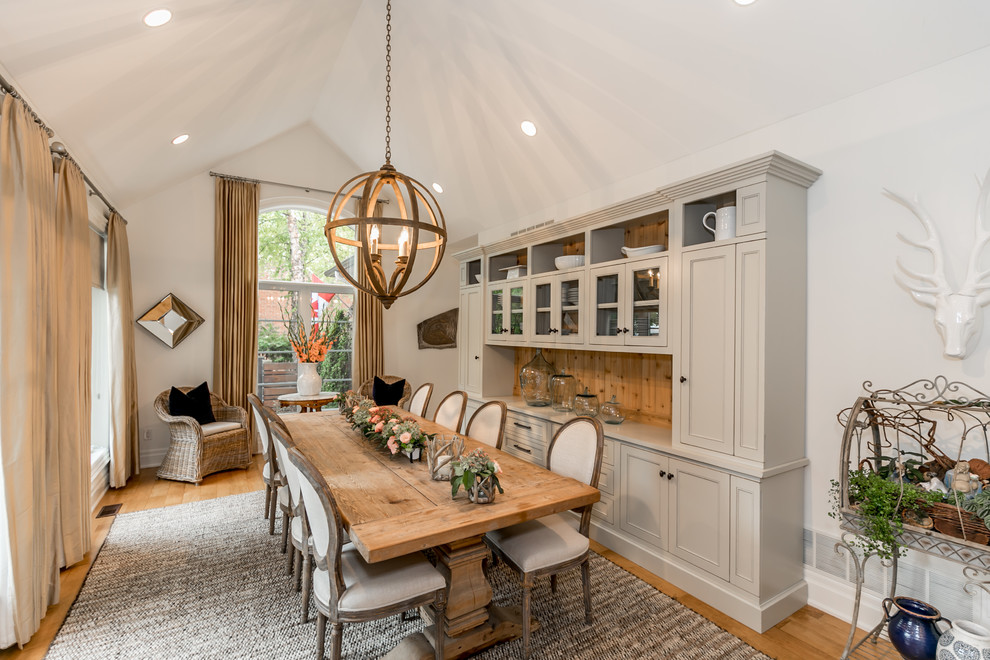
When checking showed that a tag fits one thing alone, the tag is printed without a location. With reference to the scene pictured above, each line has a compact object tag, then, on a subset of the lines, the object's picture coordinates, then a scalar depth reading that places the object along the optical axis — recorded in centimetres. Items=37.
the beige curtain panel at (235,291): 521
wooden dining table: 174
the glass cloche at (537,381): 411
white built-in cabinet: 235
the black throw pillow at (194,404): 457
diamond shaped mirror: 493
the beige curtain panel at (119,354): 419
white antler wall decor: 193
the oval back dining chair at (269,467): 304
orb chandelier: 234
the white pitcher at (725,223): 253
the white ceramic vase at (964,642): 166
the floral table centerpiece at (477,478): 197
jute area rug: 212
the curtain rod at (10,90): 200
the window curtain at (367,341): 598
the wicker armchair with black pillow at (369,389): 556
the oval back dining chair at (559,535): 212
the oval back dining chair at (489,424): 312
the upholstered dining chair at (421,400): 416
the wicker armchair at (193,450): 438
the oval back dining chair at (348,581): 177
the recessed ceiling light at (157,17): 220
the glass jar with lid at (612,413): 335
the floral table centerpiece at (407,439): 257
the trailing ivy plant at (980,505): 167
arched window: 567
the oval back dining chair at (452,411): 367
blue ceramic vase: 179
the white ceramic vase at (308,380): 493
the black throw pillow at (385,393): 548
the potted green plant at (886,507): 182
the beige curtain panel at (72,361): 253
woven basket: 168
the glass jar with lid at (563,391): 389
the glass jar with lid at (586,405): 349
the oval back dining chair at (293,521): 218
